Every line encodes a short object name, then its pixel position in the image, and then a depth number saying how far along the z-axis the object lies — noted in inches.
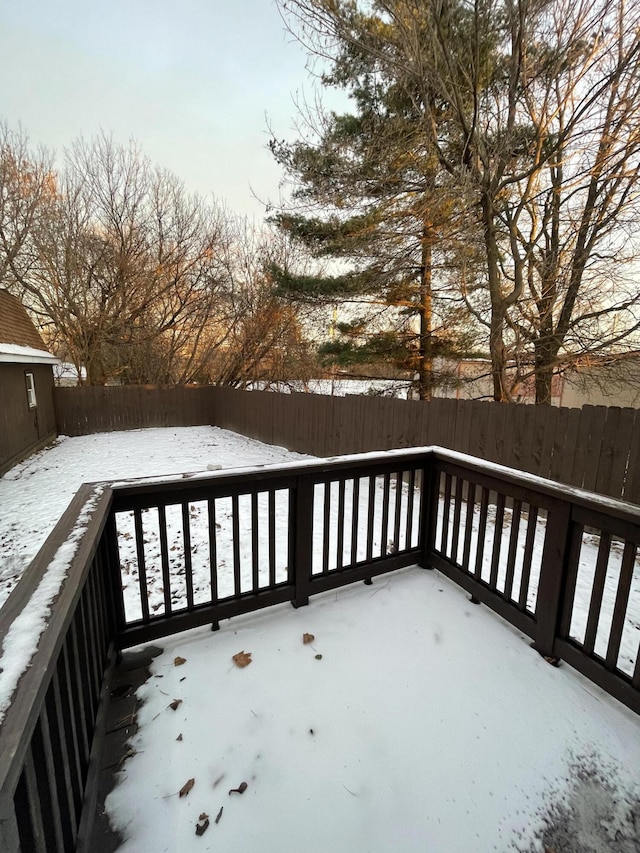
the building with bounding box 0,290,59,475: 284.5
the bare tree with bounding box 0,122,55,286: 445.7
